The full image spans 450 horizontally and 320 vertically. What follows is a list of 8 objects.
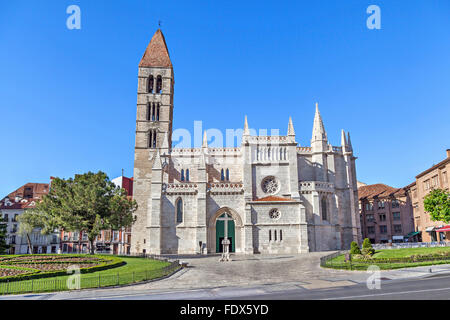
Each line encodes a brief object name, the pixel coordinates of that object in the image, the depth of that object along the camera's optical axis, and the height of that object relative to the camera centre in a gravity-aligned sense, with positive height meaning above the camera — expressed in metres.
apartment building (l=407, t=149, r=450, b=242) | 45.91 +4.07
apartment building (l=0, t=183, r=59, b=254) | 61.31 -2.04
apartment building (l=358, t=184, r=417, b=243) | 60.91 +0.98
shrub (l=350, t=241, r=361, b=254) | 29.11 -2.34
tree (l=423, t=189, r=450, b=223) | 35.31 +1.51
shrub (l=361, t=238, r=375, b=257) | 28.61 -2.34
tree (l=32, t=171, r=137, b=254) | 35.94 +1.87
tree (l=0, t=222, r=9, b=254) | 38.22 -2.03
